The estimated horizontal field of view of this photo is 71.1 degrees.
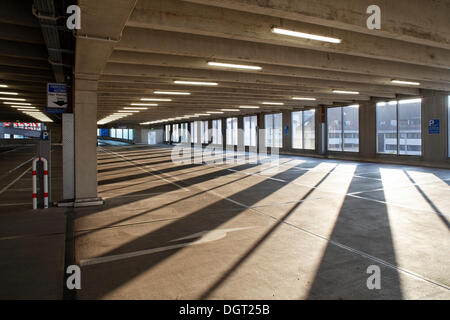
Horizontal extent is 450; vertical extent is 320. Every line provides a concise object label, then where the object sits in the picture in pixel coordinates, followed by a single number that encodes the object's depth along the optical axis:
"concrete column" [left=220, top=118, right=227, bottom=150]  35.83
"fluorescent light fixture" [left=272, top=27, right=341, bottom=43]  6.23
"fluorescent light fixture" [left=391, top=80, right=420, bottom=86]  12.57
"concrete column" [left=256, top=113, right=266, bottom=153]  28.97
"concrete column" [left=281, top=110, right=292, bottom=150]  25.94
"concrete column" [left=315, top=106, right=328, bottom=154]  22.80
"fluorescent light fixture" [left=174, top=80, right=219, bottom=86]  11.77
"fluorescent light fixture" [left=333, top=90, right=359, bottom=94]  15.15
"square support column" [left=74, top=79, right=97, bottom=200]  8.36
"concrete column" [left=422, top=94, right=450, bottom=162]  15.72
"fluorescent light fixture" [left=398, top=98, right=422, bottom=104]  16.99
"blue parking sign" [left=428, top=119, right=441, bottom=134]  15.95
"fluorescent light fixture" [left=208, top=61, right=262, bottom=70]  9.09
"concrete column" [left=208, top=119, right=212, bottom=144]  40.14
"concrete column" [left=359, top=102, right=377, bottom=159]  19.41
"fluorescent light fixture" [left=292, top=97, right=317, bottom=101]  17.32
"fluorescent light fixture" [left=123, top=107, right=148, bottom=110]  22.36
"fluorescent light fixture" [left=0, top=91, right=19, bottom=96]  14.76
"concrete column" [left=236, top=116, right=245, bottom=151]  31.85
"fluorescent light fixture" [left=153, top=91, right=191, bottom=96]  14.13
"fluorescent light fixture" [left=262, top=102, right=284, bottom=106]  19.84
